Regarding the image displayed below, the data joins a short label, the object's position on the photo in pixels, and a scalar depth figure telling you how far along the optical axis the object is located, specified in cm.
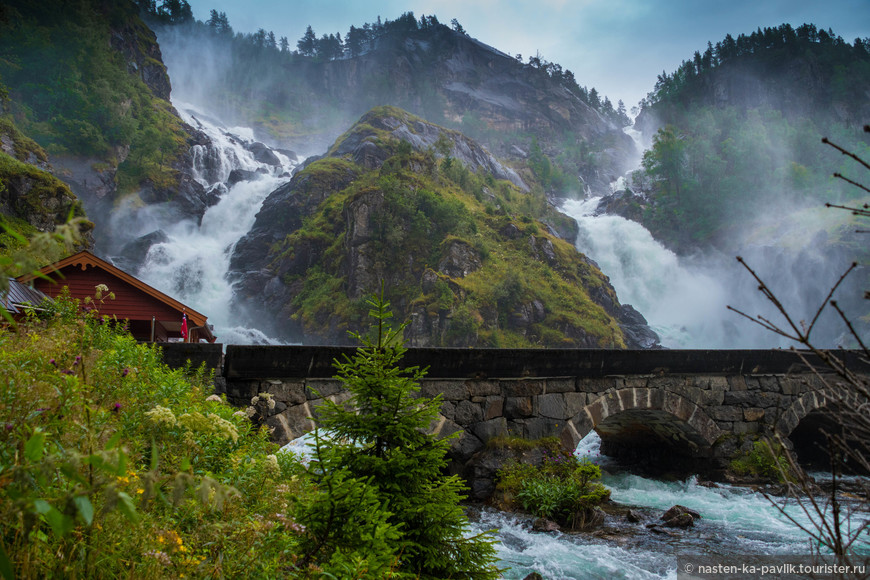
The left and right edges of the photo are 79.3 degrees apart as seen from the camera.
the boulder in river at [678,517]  799
